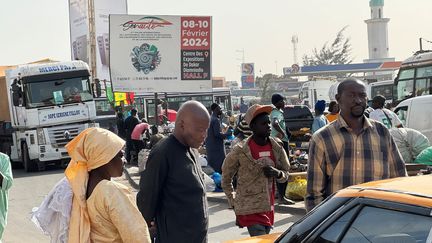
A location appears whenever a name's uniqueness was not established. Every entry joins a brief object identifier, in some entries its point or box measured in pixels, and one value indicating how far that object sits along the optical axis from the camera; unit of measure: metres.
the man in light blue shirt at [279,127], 12.29
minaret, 97.31
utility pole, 52.88
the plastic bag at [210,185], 14.55
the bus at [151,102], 34.16
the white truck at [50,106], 22.98
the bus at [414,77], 27.19
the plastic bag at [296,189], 12.41
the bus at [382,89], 35.81
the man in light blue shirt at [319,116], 13.27
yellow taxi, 3.32
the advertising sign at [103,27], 52.47
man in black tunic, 4.59
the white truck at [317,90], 49.25
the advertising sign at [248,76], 124.38
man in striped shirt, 5.24
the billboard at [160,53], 23.98
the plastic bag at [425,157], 11.24
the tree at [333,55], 99.19
